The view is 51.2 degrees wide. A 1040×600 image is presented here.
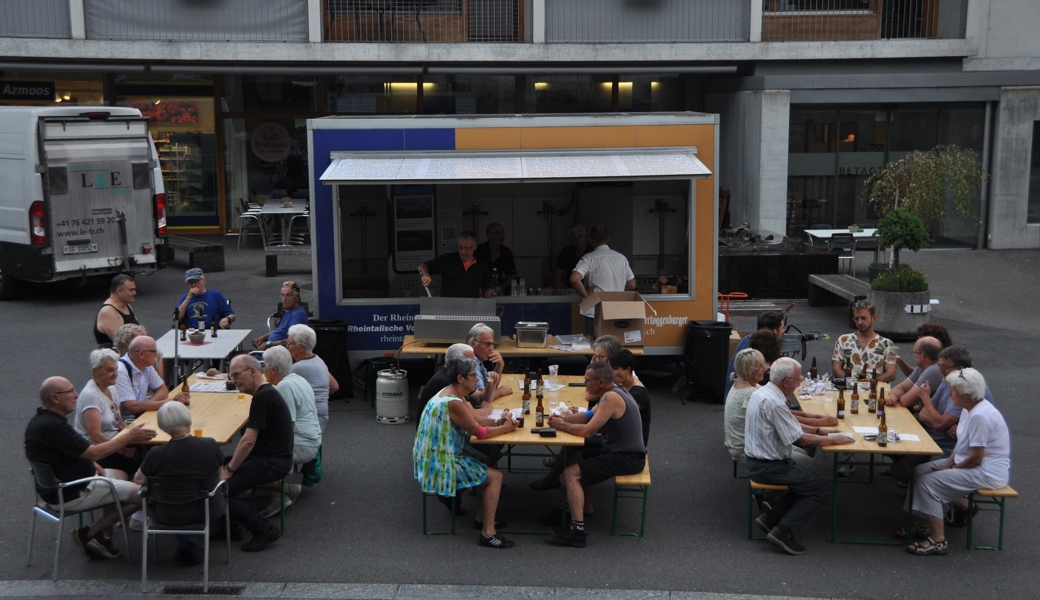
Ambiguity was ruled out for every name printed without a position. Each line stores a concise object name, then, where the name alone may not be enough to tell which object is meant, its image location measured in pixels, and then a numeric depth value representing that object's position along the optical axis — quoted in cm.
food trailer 1123
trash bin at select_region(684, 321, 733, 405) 1152
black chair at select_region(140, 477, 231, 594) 695
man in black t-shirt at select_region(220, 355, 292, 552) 752
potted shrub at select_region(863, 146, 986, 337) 1448
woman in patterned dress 760
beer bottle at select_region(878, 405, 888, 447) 773
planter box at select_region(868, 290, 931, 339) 1442
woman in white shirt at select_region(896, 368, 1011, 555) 739
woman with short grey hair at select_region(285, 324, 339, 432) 884
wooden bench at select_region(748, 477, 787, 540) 766
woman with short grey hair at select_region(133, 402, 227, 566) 693
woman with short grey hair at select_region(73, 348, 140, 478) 762
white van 1584
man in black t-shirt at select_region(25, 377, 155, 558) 694
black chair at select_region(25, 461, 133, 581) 704
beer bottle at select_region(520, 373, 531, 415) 845
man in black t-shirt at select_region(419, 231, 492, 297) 1184
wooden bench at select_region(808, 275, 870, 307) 1559
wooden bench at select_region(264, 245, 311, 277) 1948
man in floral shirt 977
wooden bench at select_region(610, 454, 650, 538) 764
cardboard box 1112
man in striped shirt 757
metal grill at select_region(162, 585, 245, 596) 698
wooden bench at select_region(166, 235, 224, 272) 1980
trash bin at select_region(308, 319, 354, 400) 1143
